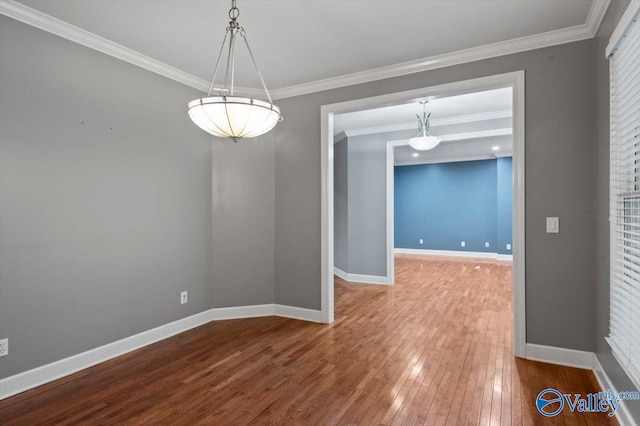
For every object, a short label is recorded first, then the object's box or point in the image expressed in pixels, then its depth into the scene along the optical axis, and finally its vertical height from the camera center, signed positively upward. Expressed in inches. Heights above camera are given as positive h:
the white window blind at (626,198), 70.7 +3.5
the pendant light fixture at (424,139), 208.7 +44.6
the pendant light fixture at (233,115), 83.0 +24.1
